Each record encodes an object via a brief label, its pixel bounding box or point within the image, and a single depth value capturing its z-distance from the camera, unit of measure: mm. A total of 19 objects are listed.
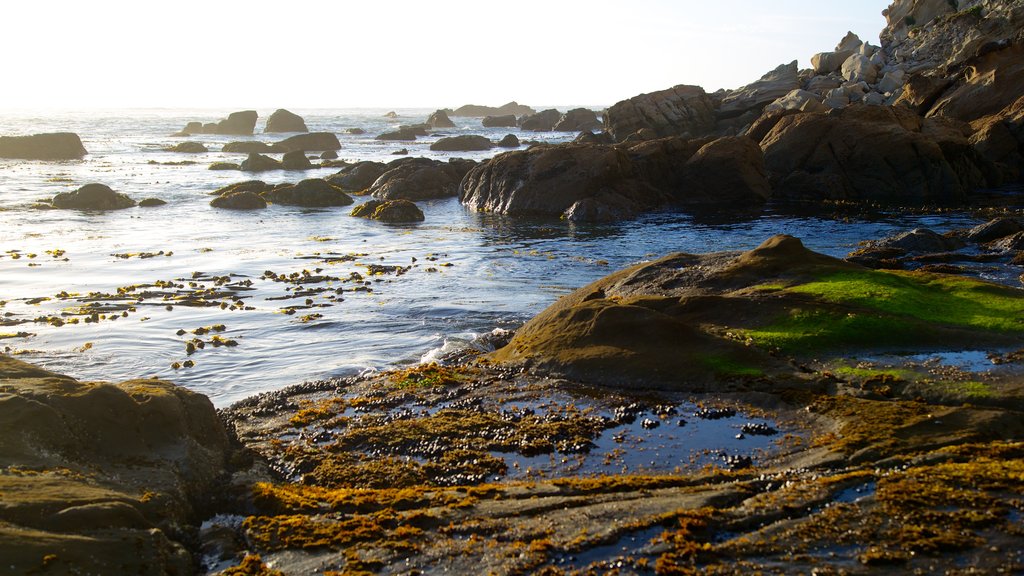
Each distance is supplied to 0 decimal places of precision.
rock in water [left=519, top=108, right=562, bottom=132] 124000
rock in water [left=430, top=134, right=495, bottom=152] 82312
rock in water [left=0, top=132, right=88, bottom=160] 72500
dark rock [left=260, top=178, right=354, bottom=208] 44719
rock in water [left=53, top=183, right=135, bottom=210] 41438
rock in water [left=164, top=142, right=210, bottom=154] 81812
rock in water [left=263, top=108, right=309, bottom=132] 118875
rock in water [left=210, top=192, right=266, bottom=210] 42562
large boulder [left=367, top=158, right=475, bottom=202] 46188
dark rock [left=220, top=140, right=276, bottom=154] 81188
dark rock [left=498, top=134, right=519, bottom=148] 87931
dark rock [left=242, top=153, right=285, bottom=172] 62844
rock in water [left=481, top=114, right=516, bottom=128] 138125
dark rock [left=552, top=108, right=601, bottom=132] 117188
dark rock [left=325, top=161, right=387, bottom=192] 51438
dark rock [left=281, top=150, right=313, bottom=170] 64938
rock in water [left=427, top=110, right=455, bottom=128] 137875
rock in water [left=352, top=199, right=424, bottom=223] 38281
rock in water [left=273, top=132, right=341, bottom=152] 86250
